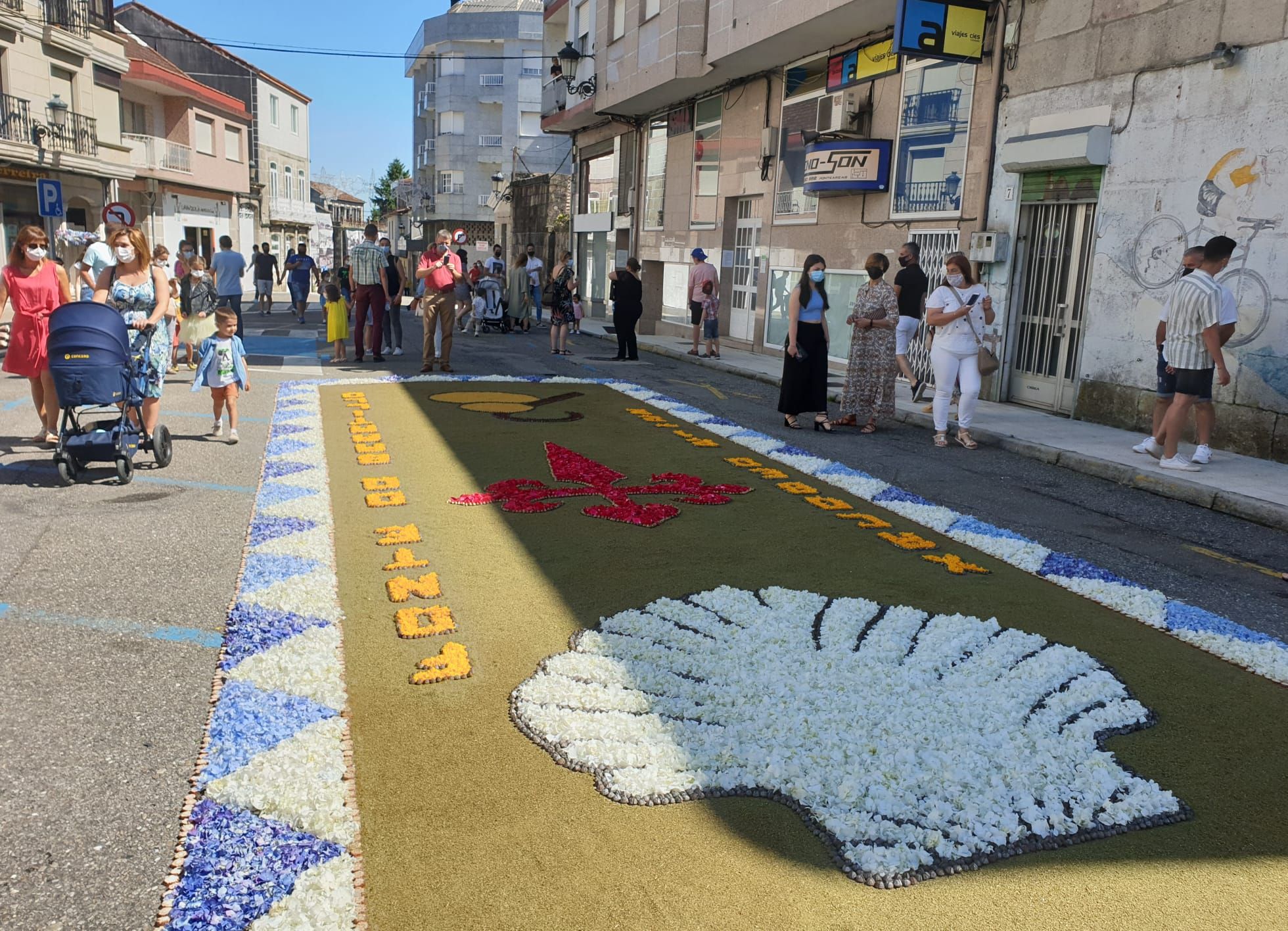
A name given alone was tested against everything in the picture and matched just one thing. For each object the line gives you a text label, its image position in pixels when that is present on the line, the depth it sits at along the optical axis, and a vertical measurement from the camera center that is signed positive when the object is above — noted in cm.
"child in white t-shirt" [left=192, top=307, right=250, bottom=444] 831 -93
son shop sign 1538 +177
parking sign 2083 +85
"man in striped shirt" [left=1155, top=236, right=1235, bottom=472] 830 -30
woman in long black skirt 1009 -74
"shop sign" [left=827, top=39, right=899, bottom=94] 1545 +341
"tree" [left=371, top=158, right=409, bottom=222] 9347 +609
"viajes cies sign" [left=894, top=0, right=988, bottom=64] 1218 +311
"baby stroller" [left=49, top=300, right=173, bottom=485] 677 -94
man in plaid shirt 1495 -40
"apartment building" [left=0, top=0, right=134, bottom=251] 2723 +374
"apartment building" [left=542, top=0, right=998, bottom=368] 1439 +245
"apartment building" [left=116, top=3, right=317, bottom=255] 4753 +651
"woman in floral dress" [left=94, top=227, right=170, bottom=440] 767 -39
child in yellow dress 1534 -94
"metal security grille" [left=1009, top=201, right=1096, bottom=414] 1173 -11
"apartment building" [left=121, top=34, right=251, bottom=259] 3706 +364
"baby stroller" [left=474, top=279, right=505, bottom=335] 2292 -105
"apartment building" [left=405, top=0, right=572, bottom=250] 6069 +987
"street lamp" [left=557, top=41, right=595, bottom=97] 2634 +514
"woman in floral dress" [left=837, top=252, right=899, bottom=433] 1005 -74
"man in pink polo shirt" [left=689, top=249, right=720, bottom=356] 1891 -18
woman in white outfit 952 -47
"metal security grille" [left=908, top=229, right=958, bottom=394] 1399 +34
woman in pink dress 795 -55
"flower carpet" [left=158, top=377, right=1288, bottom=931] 267 -158
